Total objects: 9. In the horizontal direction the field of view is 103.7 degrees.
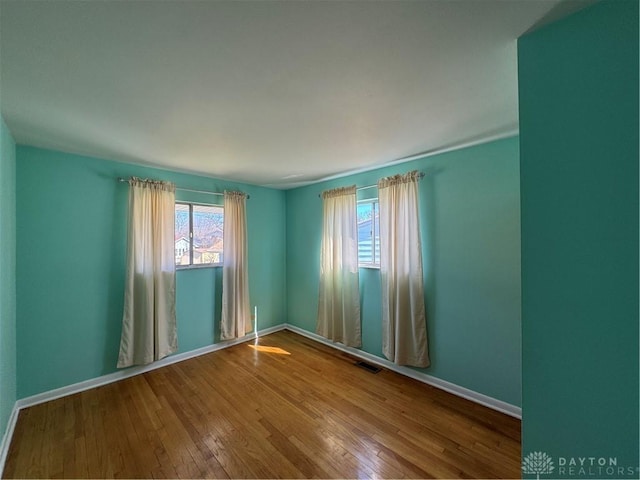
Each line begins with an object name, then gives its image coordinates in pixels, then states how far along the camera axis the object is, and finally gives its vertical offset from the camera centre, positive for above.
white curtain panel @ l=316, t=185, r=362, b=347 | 3.19 -0.39
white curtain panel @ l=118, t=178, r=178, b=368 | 2.66 -0.35
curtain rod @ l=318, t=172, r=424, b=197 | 3.01 +0.67
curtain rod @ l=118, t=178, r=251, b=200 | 2.68 +0.68
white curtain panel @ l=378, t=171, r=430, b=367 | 2.59 -0.34
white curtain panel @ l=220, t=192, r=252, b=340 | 3.41 -0.39
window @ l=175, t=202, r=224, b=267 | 3.20 +0.12
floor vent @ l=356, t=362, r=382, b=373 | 2.86 -1.46
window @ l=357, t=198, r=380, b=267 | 3.11 +0.11
